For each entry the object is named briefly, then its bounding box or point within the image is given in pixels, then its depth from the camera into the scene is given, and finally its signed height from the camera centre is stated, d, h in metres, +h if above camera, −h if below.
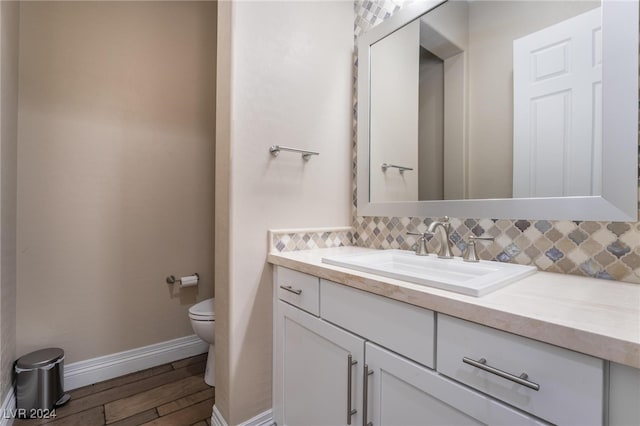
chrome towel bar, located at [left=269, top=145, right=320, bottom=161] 1.39 +0.30
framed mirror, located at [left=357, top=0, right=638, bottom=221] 0.89 +0.40
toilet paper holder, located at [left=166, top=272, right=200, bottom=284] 2.03 -0.46
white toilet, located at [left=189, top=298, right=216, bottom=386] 1.71 -0.67
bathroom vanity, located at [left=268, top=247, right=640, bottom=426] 0.53 -0.32
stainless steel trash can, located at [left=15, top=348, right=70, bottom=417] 1.47 -0.86
